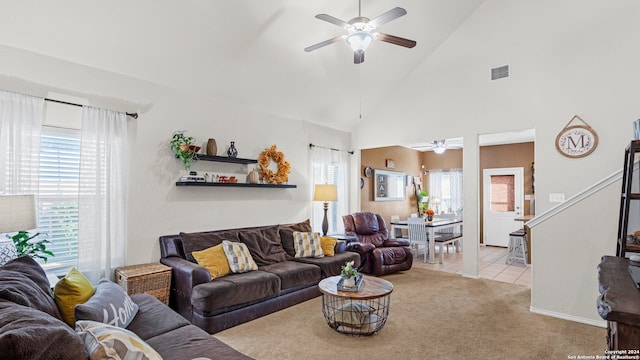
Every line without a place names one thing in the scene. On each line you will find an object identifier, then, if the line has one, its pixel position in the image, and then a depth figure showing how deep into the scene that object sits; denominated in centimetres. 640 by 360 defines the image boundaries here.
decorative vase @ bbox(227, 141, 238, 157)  455
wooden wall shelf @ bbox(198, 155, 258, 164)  420
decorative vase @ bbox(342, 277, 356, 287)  320
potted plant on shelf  397
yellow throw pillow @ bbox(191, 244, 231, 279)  358
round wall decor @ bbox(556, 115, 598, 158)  424
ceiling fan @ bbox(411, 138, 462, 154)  768
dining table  634
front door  805
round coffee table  309
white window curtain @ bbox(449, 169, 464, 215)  921
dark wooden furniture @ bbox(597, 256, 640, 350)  116
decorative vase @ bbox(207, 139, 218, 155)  428
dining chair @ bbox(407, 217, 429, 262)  631
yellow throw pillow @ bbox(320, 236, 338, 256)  481
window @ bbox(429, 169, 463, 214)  924
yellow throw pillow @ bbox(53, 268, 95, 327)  202
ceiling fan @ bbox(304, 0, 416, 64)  292
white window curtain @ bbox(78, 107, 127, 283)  335
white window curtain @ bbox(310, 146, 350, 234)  609
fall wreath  504
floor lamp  552
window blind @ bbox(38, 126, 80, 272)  320
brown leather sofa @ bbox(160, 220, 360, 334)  321
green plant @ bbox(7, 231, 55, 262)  281
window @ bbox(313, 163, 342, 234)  616
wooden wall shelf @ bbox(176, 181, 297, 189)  406
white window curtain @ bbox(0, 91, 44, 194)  289
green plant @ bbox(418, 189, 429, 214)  914
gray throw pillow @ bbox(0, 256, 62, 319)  156
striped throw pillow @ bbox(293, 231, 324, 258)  465
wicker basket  323
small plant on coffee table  326
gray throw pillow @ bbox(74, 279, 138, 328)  184
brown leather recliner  523
